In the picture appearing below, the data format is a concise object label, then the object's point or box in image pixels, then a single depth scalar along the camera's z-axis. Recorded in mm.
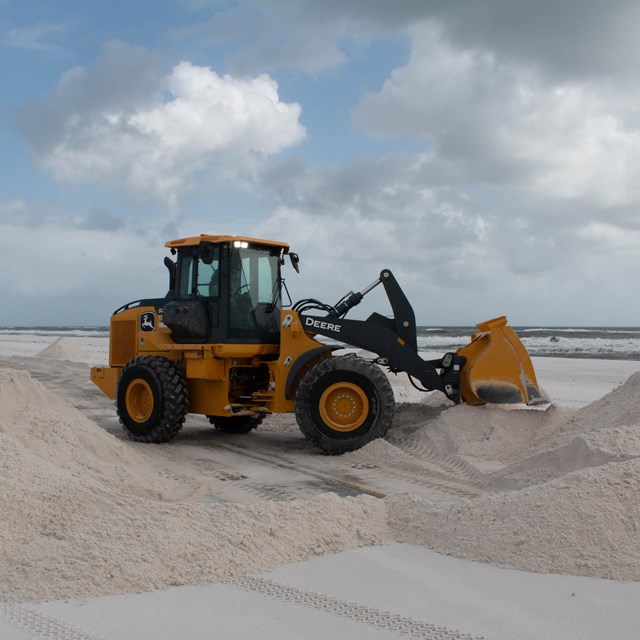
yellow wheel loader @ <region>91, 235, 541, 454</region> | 8789
